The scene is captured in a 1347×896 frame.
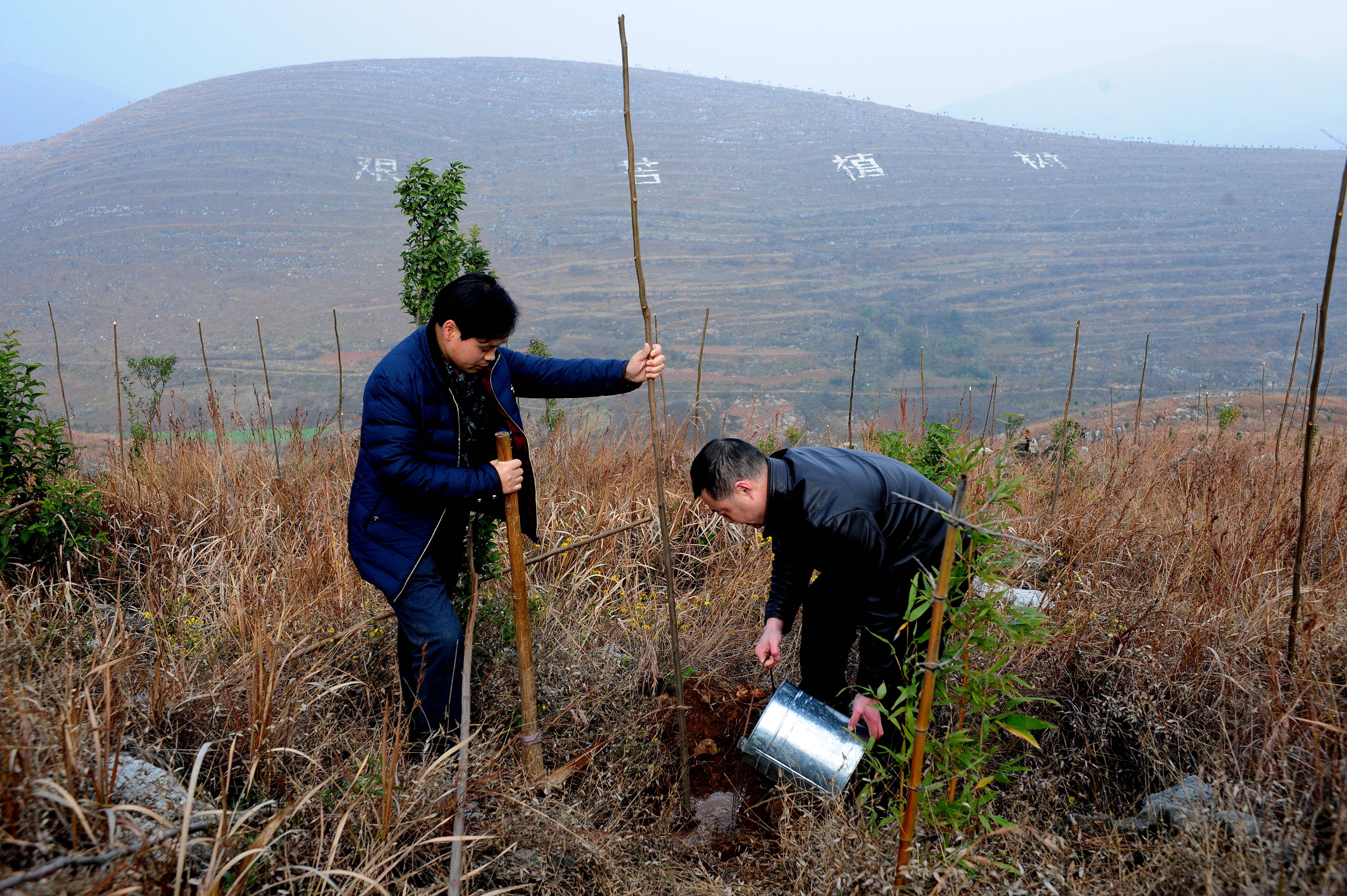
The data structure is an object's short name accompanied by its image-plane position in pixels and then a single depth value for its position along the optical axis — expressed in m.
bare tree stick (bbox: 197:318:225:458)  4.64
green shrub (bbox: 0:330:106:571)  2.98
